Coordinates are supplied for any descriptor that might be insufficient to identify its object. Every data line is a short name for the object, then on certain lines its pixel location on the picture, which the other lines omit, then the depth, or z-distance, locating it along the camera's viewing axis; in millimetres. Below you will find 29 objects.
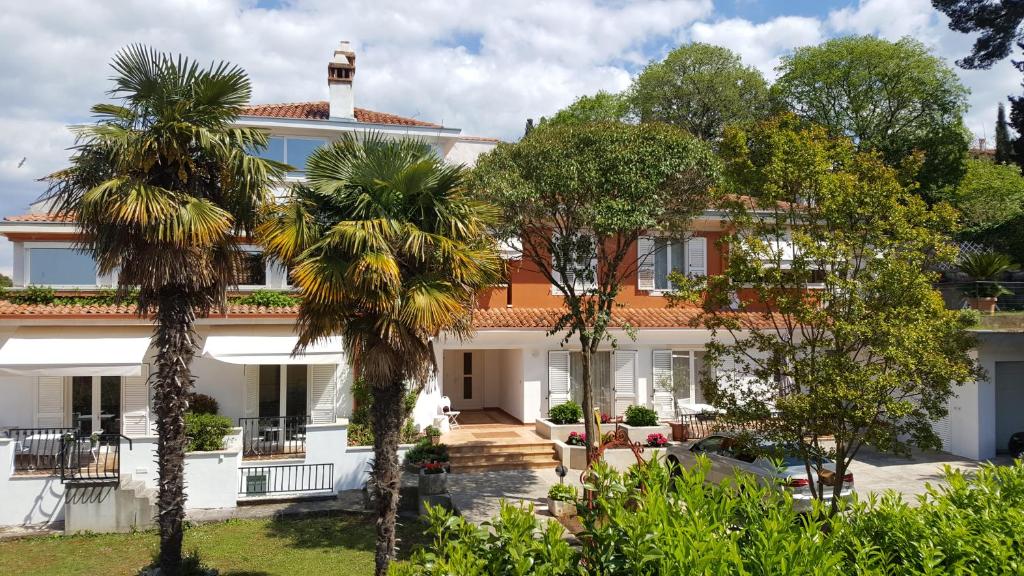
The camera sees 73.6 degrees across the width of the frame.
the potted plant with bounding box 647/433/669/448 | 23688
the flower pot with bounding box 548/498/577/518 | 17203
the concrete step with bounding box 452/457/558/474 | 22531
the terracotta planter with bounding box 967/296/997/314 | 22594
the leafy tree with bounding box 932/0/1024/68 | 29250
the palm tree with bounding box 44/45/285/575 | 12516
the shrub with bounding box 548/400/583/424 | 24656
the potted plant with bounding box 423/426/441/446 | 22941
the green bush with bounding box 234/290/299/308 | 23500
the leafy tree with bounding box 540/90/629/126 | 52062
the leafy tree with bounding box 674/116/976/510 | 12422
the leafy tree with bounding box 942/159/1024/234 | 41094
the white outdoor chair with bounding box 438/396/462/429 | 26484
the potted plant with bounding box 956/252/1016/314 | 22875
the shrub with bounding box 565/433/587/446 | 23391
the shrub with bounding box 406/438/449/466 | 20375
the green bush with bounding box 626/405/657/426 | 25234
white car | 15795
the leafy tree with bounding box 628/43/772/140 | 49344
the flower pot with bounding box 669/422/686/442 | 25891
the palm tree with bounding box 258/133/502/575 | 11930
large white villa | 19047
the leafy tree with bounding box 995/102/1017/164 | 57438
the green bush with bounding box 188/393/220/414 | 21781
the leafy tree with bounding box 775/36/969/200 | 42750
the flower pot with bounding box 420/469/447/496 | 19125
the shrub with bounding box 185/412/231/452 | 19984
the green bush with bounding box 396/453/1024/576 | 5574
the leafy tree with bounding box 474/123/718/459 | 18516
